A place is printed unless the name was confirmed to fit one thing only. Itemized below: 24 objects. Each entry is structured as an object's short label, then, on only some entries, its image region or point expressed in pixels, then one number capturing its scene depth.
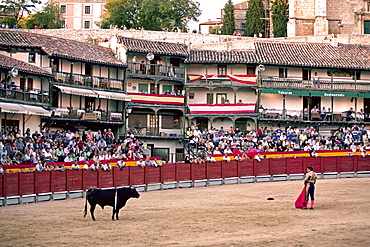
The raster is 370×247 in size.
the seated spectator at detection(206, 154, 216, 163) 40.63
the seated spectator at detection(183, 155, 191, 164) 40.00
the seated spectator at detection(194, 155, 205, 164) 40.22
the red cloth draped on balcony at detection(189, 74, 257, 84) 55.47
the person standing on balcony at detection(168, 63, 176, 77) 55.19
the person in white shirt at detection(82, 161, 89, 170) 34.89
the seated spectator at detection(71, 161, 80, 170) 34.46
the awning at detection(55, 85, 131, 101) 47.53
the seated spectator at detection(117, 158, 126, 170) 36.78
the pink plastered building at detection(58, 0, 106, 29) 101.44
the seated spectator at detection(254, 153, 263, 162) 41.88
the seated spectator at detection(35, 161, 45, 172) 32.73
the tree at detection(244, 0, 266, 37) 77.94
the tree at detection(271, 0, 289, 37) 76.47
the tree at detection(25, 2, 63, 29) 79.25
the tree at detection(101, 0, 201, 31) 74.44
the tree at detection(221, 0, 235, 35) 79.38
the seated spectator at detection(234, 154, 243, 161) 41.56
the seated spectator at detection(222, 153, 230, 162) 41.27
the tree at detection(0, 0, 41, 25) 79.44
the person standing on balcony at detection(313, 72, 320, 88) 56.52
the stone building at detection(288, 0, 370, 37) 75.06
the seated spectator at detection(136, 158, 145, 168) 37.91
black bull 24.39
